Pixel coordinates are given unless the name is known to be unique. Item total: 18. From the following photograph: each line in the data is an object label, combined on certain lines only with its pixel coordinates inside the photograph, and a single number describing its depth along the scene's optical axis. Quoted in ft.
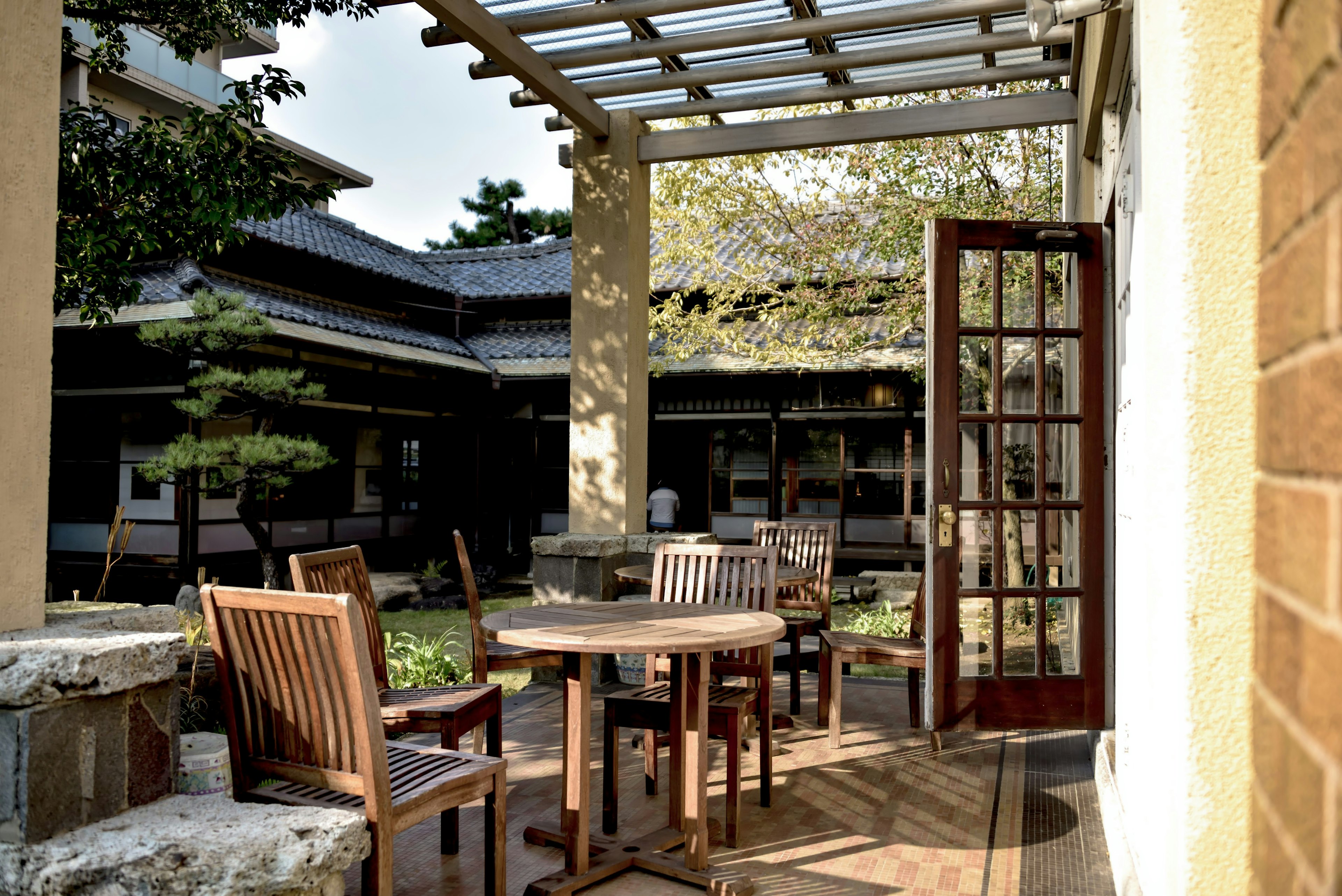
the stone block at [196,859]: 5.94
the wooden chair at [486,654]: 11.92
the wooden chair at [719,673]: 9.80
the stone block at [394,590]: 32.27
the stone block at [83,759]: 6.05
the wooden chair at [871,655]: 13.23
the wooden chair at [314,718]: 6.58
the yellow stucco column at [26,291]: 6.64
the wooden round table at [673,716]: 8.51
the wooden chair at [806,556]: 17.28
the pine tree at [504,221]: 72.74
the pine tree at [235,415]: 22.70
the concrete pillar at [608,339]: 18.03
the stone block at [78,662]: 6.07
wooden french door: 11.87
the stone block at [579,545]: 17.38
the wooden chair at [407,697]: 9.53
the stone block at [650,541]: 17.66
